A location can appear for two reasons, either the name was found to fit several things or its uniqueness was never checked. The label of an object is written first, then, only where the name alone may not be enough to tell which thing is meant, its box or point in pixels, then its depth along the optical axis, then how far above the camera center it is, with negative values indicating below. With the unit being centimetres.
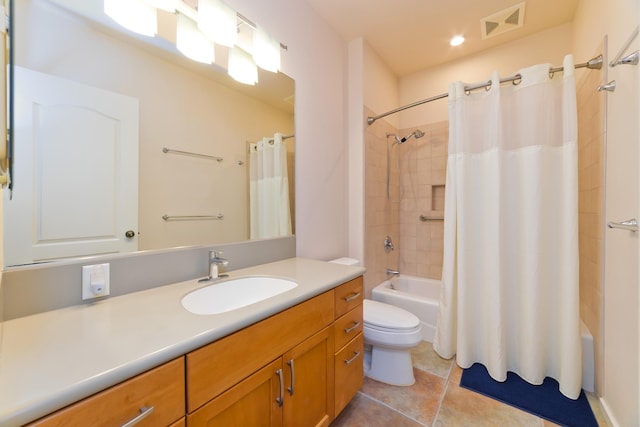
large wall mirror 85 +30
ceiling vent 189 +148
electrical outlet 88 -23
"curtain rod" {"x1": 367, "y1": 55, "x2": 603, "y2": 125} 146 +87
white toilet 159 -79
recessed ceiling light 219 +148
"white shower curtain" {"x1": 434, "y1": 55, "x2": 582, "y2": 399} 152 -11
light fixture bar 119 +96
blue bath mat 135 -105
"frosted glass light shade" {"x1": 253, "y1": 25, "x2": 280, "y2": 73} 148 +95
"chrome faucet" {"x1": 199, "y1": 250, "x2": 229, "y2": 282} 120 -24
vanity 51 -36
